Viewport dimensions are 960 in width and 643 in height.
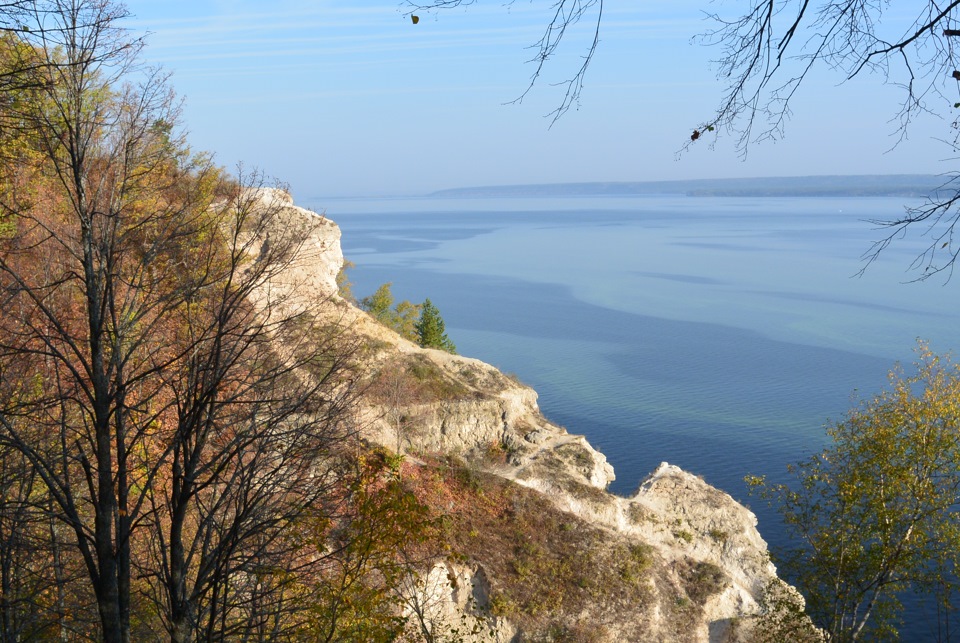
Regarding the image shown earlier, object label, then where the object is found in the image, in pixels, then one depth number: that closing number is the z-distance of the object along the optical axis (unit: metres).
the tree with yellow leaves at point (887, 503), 16.30
